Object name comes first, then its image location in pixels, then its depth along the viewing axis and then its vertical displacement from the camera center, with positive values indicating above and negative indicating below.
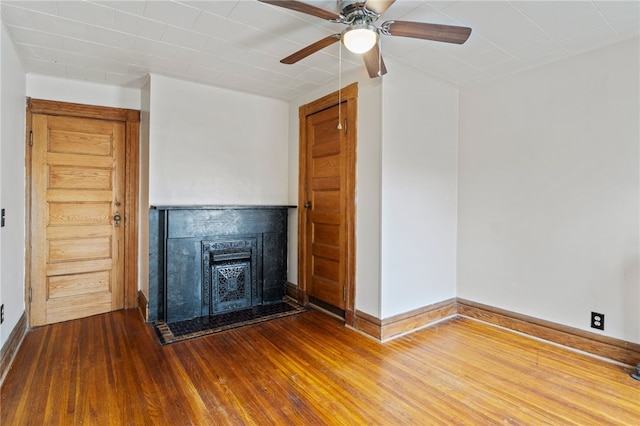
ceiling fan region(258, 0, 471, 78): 1.81 +1.04
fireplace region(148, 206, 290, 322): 3.20 -0.50
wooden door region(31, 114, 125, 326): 3.13 -0.08
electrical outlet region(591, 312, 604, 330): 2.55 -0.82
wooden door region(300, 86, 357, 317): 3.17 +0.10
